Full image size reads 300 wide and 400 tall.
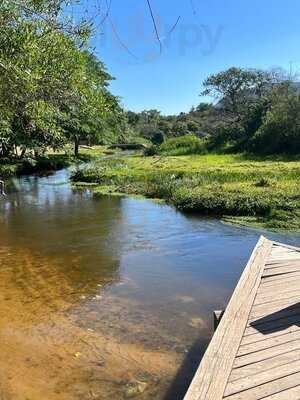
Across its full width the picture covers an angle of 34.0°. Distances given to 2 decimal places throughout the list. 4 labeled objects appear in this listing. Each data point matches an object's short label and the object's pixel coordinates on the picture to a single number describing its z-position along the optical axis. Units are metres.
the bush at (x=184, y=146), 51.94
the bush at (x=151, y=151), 54.11
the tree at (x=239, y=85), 72.75
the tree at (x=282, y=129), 40.31
